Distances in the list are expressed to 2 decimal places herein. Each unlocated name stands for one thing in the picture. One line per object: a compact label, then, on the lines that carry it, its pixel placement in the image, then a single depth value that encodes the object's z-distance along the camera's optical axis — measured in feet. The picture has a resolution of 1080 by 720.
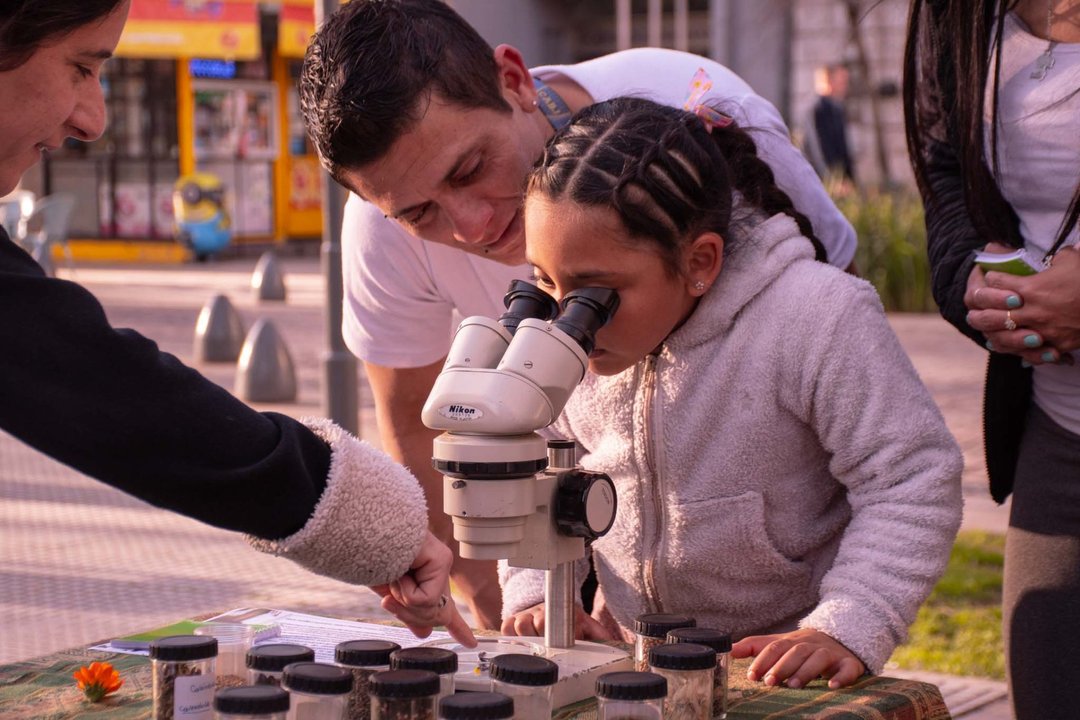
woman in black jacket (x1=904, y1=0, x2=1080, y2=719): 8.07
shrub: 39.80
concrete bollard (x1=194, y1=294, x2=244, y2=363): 37.81
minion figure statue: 66.69
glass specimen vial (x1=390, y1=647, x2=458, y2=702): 6.34
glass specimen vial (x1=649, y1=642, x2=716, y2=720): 6.31
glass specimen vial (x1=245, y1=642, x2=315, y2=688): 6.44
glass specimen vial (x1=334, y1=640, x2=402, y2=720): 6.34
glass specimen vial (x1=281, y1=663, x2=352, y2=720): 6.01
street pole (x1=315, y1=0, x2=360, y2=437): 24.23
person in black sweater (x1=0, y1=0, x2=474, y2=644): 6.24
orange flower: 7.00
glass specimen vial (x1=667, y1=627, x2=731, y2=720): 6.63
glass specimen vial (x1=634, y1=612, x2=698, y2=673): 6.93
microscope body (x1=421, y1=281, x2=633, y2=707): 6.35
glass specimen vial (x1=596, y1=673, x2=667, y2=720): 5.92
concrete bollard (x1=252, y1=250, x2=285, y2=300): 51.78
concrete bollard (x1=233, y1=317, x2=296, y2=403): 32.09
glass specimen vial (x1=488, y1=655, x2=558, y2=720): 6.18
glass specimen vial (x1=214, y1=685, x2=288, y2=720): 5.73
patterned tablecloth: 6.70
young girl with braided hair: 7.67
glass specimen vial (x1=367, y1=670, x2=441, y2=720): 5.89
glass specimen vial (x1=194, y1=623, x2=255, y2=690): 6.81
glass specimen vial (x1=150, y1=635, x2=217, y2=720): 6.32
